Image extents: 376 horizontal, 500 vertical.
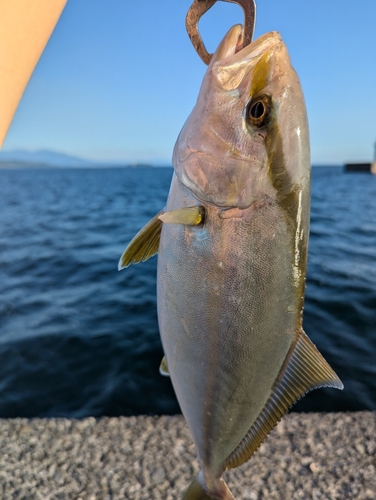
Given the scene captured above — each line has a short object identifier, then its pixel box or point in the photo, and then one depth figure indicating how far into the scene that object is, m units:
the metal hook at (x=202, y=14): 0.22
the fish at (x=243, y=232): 0.23
